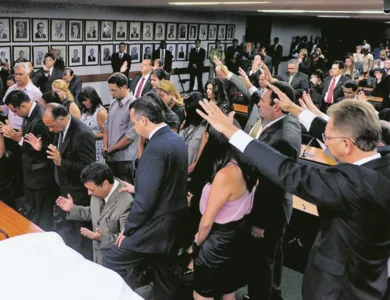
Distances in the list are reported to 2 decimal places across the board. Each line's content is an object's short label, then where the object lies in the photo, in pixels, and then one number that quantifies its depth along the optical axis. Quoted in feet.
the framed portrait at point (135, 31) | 34.86
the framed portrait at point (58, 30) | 29.30
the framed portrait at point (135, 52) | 35.70
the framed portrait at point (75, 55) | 30.94
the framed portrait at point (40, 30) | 28.24
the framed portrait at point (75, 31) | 30.40
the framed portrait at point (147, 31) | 36.06
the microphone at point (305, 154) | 15.21
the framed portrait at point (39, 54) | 28.63
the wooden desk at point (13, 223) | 8.71
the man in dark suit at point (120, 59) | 32.04
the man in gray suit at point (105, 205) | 8.84
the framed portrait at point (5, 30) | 26.30
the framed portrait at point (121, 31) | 33.71
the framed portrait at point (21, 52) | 27.35
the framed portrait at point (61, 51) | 29.71
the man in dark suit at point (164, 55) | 36.67
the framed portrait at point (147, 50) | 36.76
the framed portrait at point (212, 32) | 43.34
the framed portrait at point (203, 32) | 42.16
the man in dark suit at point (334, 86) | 22.10
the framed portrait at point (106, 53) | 33.35
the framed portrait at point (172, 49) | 39.15
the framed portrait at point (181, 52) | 40.38
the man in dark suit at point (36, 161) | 11.53
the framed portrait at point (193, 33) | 41.04
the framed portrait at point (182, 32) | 39.86
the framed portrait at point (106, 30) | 32.63
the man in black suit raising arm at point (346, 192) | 5.25
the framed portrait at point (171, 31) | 38.55
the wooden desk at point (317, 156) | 14.94
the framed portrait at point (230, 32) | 45.79
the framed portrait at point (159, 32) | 37.37
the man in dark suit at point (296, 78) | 22.45
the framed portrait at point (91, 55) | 32.14
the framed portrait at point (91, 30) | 31.48
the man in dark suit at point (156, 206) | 7.93
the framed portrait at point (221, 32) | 44.52
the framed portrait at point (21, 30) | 27.14
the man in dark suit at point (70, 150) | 10.49
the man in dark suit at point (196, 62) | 40.16
